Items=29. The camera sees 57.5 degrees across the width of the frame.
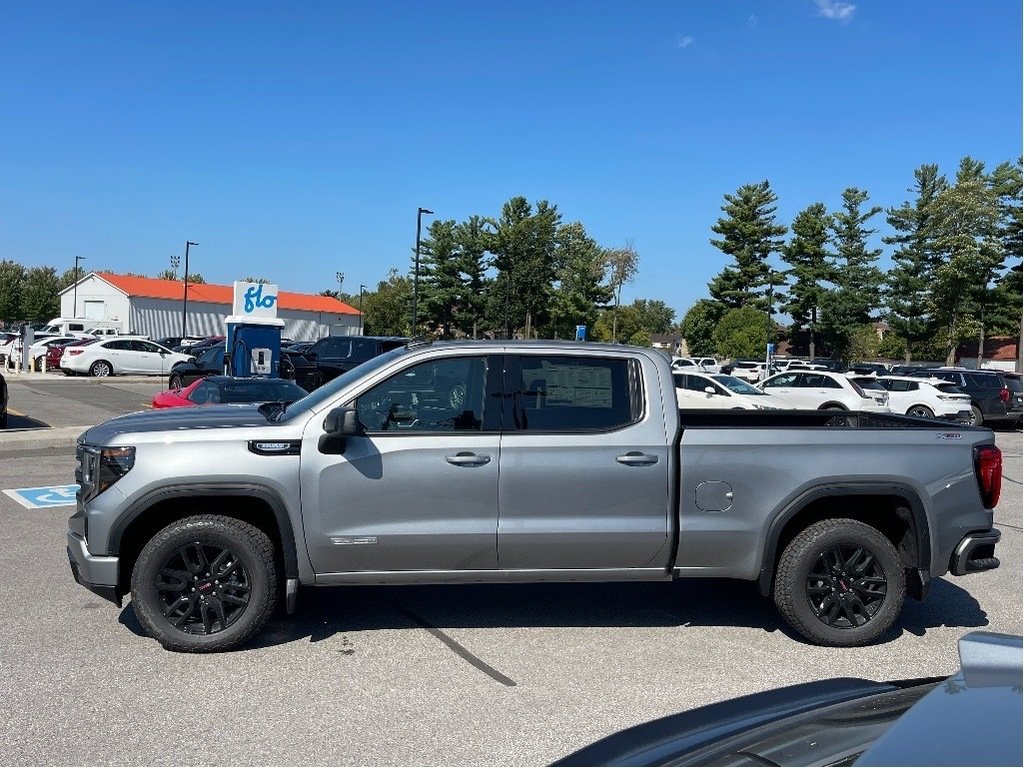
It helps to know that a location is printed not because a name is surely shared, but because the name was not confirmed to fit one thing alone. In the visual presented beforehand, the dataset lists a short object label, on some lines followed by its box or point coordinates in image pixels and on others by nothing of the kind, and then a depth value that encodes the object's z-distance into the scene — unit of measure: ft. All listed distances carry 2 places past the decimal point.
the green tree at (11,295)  308.97
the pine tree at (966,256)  185.16
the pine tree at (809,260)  224.12
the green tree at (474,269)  221.46
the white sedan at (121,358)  111.75
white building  261.44
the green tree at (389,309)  271.90
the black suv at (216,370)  81.82
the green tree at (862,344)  222.07
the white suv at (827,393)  79.00
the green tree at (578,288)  226.38
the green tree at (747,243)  226.58
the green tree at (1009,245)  185.78
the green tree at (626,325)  225.76
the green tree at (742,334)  208.13
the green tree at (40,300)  307.78
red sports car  43.88
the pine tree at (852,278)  221.25
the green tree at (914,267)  206.59
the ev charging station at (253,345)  70.08
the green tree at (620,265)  237.86
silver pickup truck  17.38
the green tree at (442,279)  223.10
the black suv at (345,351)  89.40
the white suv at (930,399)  79.56
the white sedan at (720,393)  72.64
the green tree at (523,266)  215.31
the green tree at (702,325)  234.38
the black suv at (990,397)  84.17
